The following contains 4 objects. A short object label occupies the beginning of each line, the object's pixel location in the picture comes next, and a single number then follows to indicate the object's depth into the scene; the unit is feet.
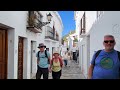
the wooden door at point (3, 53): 8.43
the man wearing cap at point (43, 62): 8.01
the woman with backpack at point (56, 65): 8.15
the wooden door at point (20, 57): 10.99
